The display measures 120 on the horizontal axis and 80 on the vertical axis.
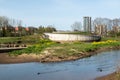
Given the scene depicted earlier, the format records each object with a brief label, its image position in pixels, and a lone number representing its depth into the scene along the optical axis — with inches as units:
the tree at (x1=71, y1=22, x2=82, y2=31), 2440.4
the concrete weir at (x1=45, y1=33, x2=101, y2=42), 1434.3
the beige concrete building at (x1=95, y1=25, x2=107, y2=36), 2236.0
